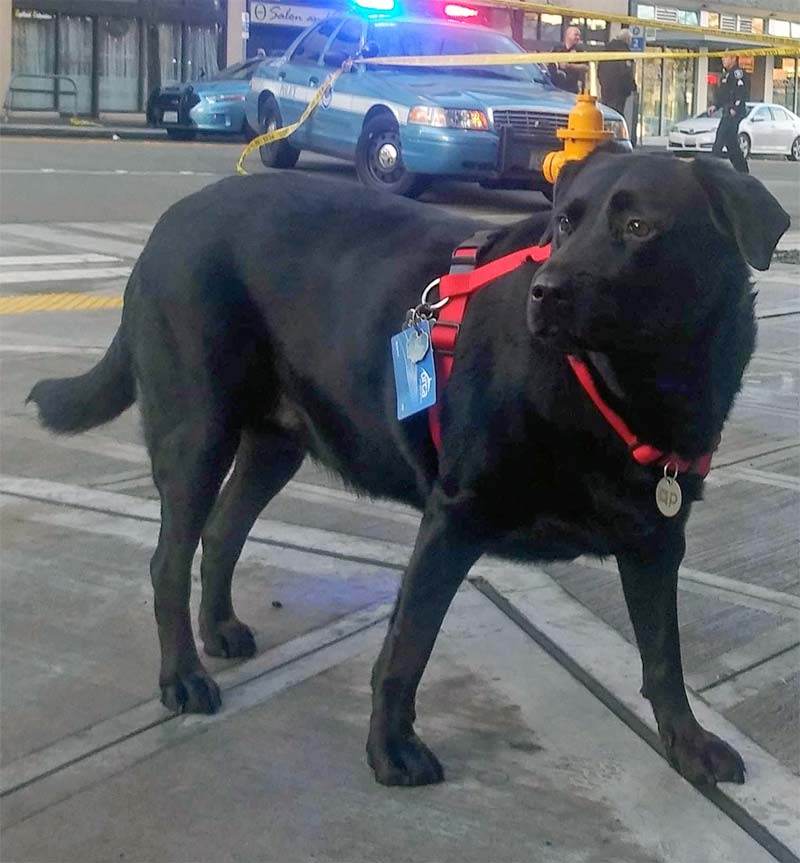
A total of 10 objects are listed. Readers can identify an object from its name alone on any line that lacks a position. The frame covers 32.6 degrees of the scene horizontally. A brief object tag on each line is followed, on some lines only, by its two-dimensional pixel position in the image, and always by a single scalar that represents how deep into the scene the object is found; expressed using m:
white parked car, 32.09
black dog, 2.54
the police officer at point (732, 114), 18.28
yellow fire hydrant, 7.43
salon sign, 34.44
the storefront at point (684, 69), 39.59
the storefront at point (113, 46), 31.86
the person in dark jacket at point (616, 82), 15.01
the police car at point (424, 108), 13.23
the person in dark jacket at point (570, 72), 13.75
